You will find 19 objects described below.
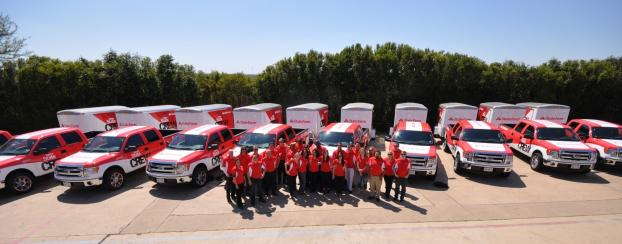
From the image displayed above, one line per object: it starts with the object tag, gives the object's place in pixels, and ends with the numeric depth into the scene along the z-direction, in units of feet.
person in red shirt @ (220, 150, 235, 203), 28.22
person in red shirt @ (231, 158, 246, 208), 27.89
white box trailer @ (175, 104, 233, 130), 54.70
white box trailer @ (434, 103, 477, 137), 58.65
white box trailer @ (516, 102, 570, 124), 59.11
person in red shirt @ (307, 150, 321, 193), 30.99
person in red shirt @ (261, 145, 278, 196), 30.43
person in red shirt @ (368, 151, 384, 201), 29.50
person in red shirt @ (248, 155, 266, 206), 28.66
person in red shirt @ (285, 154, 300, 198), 30.37
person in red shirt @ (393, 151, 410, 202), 28.94
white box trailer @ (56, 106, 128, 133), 52.26
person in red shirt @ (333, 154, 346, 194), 30.45
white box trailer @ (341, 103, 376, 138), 57.52
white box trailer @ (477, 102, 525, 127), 59.72
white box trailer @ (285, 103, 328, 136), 55.01
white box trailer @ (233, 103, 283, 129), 54.29
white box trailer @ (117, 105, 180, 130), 55.36
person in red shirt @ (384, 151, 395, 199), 29.22
